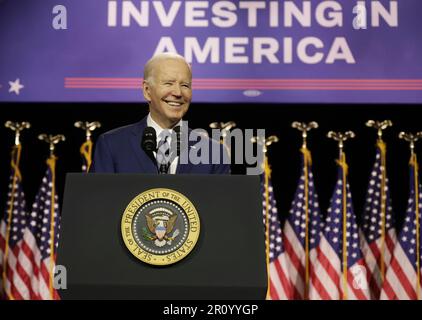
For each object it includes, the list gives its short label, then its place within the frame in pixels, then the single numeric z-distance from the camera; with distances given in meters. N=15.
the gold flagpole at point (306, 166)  5.27
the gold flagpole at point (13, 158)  5.38
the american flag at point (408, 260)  5.14
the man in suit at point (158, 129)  2.50
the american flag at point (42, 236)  5.31
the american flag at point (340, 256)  5.20
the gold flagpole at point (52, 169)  5.37
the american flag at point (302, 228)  5.33
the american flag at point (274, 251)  5.22
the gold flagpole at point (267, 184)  5.27
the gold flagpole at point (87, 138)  5.29
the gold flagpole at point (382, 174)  5.30
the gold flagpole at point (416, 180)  5.11
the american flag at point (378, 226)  5.30
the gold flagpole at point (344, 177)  5.27
